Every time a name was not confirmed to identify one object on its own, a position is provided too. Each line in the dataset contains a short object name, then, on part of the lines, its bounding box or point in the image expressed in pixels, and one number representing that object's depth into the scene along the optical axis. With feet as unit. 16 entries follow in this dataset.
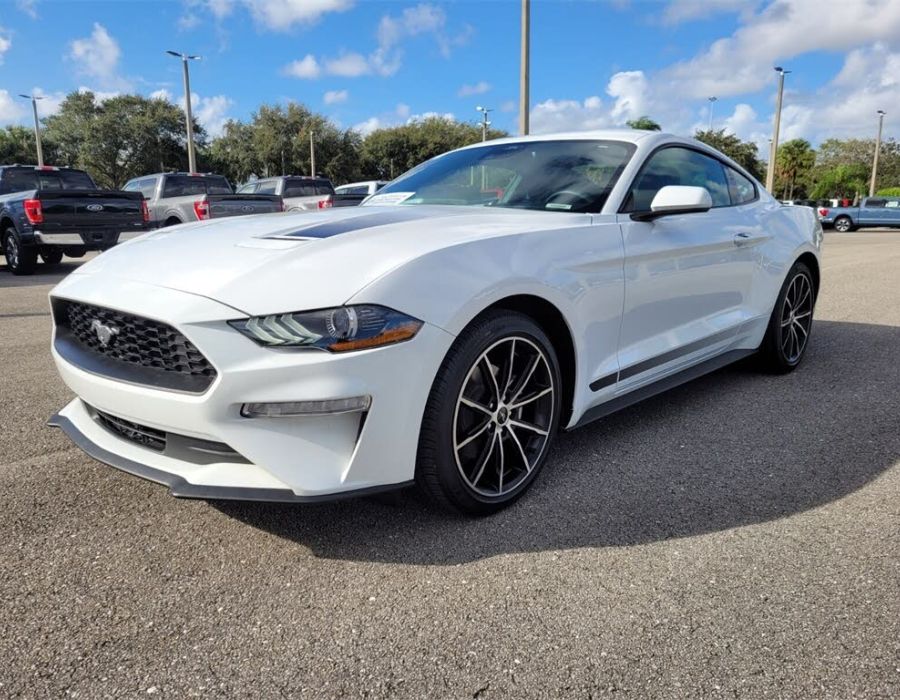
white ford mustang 7.04
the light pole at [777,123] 111.56
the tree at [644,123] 186.60
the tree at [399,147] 193.06
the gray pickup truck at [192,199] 41.42
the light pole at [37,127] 130.56
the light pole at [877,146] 156.12
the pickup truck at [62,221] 33.63
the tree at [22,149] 181.98
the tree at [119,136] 169.58
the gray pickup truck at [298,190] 52.95
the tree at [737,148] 203.24
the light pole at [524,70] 50.44
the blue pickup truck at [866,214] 95.66
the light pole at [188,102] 96.52
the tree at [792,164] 225.76
